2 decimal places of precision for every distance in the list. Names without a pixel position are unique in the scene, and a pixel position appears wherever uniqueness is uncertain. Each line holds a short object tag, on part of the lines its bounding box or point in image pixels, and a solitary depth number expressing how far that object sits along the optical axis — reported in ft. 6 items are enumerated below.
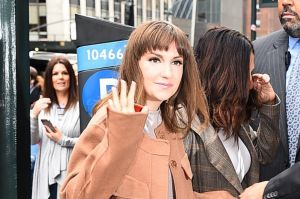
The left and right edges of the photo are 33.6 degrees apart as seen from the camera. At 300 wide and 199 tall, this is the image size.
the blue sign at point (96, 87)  9.04
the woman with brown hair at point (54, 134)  13.29
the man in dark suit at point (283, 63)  8.32
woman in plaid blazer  6.24
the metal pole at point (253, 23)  18.31
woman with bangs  4.24
